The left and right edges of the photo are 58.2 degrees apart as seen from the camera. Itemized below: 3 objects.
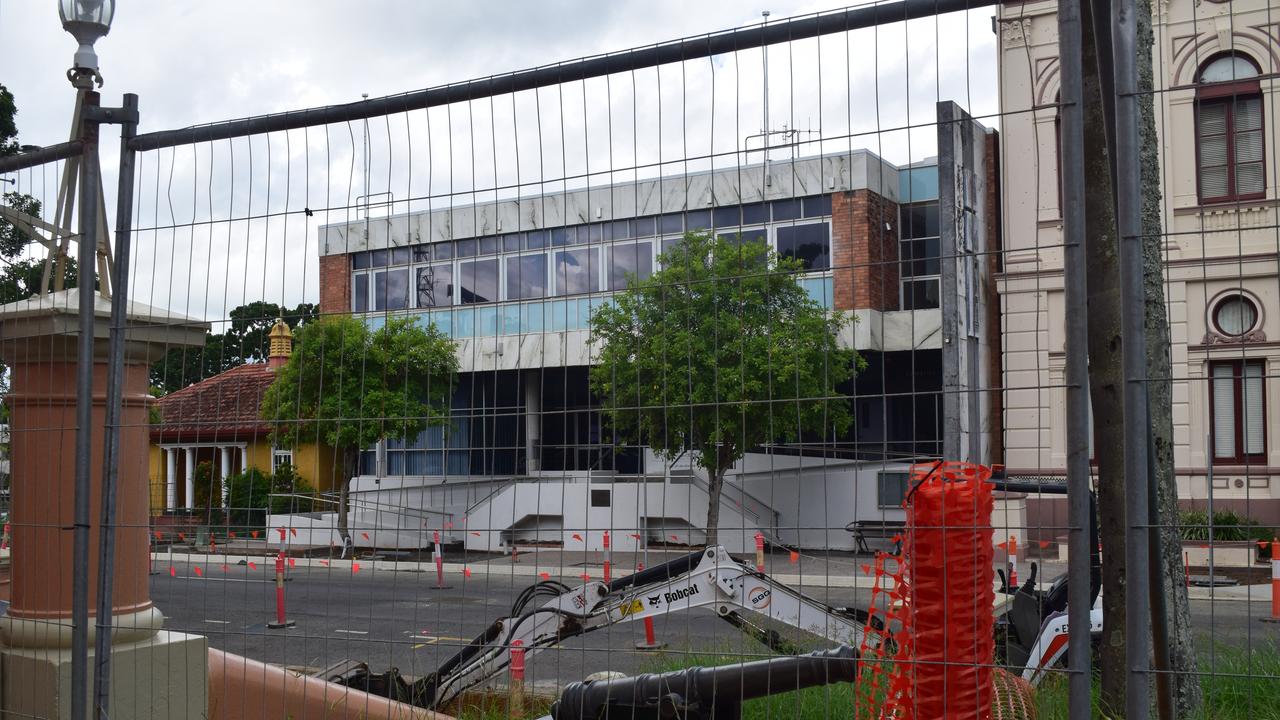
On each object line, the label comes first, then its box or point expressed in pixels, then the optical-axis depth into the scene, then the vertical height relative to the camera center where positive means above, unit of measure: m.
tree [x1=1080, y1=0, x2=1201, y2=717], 4.17 +0.13
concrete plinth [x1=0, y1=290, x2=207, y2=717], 5.16 -0.43
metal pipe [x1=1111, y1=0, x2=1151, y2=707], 2.88 +0.06
